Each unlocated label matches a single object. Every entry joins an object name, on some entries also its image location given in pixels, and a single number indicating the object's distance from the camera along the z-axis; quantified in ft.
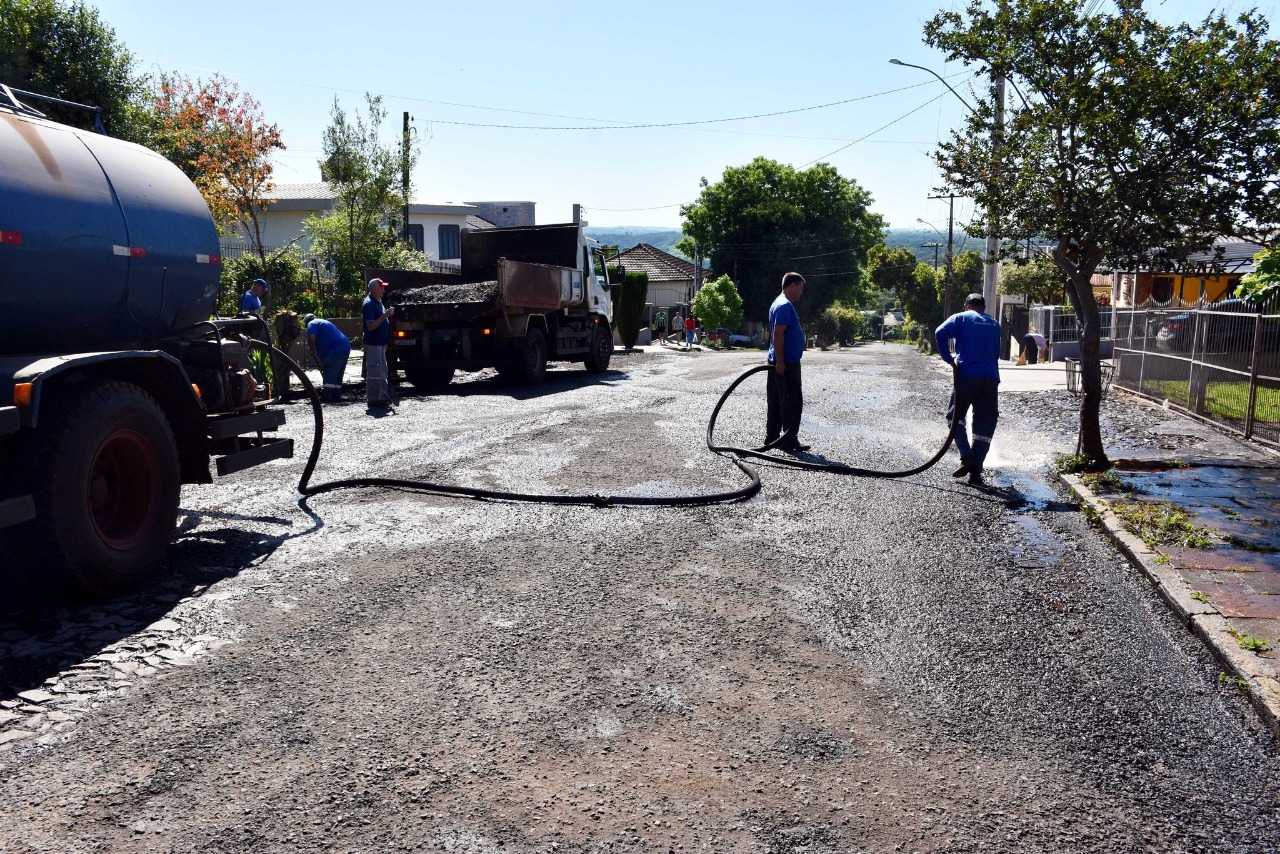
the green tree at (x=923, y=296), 296.71
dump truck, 54.19
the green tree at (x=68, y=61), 58.85
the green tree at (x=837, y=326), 257.96
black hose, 24.85
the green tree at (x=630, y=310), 121.70
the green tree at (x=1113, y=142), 25.58
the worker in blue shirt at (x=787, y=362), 33.81
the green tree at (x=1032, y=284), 119.85
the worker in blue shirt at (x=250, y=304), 33.33
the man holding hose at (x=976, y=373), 29.60
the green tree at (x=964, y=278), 255.50
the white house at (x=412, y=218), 122.83
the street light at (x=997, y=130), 31.22
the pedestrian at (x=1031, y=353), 89.42
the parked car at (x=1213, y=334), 36.27
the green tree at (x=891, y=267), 286.87
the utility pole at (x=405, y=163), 94.27
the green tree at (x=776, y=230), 216.13
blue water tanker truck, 15.71
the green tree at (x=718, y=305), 176.35
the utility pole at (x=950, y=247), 167.94
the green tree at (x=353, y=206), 89.59
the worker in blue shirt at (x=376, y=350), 46.47
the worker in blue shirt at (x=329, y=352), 48.55
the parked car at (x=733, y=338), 176.24
